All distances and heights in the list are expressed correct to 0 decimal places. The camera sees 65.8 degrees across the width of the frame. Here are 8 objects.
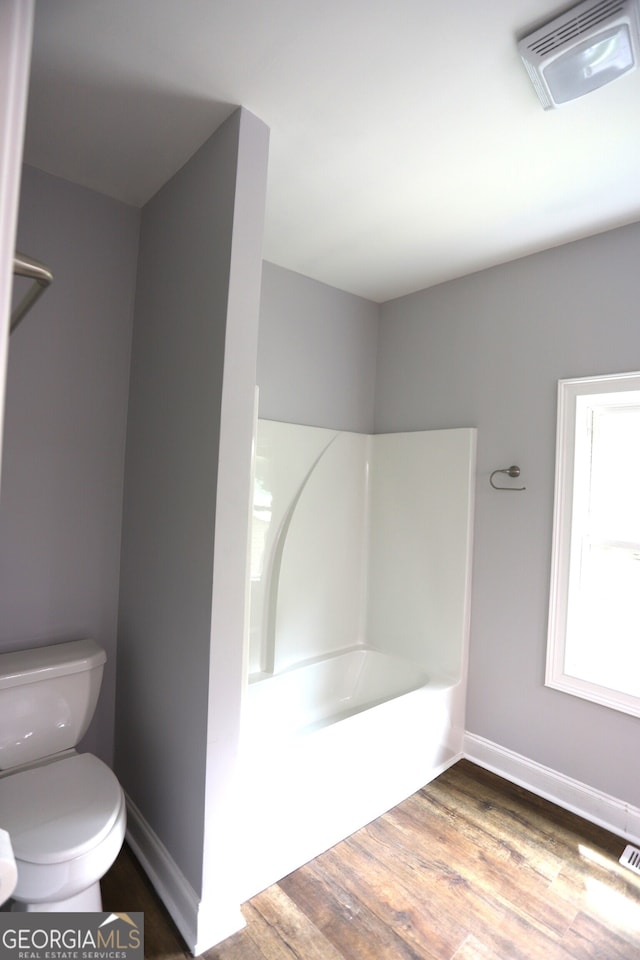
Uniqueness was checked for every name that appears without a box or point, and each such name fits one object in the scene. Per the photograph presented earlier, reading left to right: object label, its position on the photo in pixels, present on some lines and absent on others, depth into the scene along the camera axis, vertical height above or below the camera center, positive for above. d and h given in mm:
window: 2238 -218
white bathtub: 1734 -1162
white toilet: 1312 -993
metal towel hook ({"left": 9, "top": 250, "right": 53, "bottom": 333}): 856 +355
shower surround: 2211 -676
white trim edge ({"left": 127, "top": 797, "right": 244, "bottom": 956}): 1484 -1355
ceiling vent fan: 1183 +1145
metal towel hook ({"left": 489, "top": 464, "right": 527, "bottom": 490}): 2432 +105
